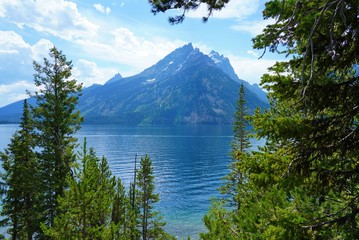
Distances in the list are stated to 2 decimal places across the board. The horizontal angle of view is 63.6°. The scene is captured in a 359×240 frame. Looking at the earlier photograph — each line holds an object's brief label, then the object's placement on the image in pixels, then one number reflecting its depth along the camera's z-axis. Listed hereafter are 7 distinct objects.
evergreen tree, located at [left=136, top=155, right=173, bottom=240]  38.03
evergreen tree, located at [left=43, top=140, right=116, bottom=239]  14.45
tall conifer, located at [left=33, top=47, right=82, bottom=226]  23.36
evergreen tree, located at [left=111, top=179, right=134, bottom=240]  22.61
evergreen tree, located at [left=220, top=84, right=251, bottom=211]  36.53
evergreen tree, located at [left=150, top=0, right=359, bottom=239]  5.35
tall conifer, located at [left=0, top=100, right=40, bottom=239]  25.02
